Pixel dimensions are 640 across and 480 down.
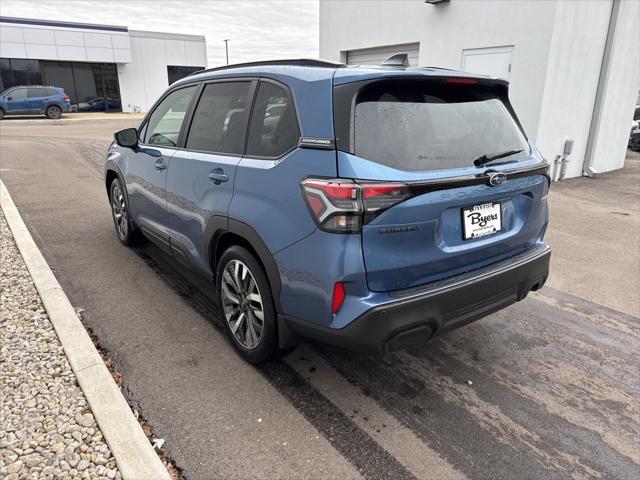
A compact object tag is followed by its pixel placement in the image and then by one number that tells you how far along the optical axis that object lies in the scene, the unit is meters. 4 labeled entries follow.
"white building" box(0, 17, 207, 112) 29.25
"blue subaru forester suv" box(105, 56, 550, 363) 2.28
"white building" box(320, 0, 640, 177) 8.45
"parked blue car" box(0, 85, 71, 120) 24.53
